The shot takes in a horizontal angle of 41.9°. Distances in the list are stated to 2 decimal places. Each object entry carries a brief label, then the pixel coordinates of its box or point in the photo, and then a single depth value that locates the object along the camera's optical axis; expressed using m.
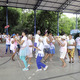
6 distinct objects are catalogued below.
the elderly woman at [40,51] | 4.44
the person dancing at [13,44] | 6.45
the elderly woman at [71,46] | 5.87
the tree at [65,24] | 39.44
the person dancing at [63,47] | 5.17
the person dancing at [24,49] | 4.59
